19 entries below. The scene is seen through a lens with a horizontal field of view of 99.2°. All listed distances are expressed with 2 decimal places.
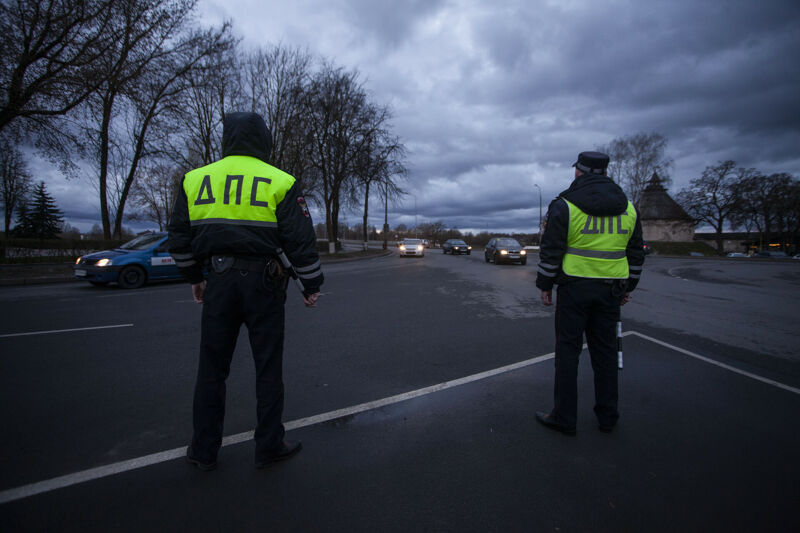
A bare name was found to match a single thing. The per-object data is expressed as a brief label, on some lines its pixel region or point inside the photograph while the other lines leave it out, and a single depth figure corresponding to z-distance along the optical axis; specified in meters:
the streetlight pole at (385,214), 31.08
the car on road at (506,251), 19.73
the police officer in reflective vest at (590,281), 2.60
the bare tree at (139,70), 12.91
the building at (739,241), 61.48
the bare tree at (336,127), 24.30
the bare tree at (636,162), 38.09
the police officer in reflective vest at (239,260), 2.13
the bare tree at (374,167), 26.25
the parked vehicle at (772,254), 43.50
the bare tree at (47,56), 10.91
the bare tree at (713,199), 43.34
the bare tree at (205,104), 18.28
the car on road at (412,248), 26.83
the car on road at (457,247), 31.64
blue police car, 9.52
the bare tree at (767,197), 42.38
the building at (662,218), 53.88
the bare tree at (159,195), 38.72
